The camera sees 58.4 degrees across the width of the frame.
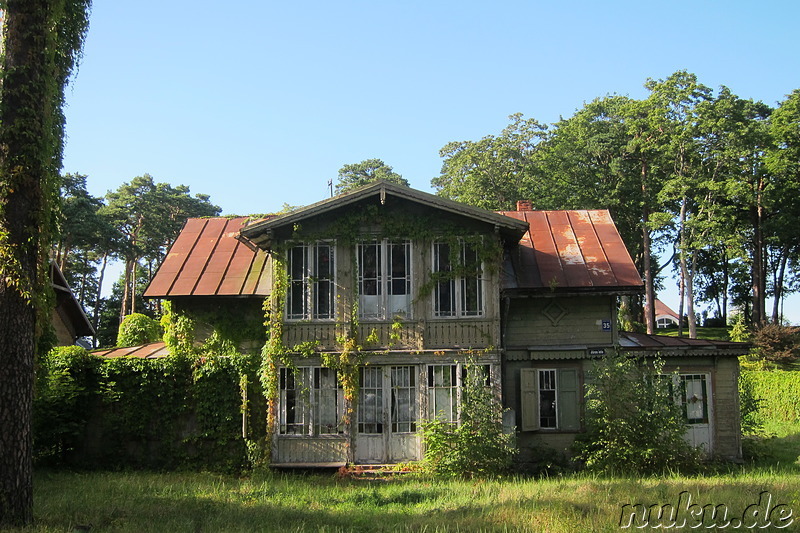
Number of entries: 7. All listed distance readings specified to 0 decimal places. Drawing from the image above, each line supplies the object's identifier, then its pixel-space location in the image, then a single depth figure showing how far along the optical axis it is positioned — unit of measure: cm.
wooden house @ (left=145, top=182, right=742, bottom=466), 1777
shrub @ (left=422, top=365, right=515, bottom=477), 1642
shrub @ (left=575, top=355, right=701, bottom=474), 1650
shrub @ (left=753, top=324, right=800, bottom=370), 3622
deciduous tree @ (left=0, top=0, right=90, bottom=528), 1127
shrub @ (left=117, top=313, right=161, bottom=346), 2989
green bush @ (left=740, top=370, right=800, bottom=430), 2870
